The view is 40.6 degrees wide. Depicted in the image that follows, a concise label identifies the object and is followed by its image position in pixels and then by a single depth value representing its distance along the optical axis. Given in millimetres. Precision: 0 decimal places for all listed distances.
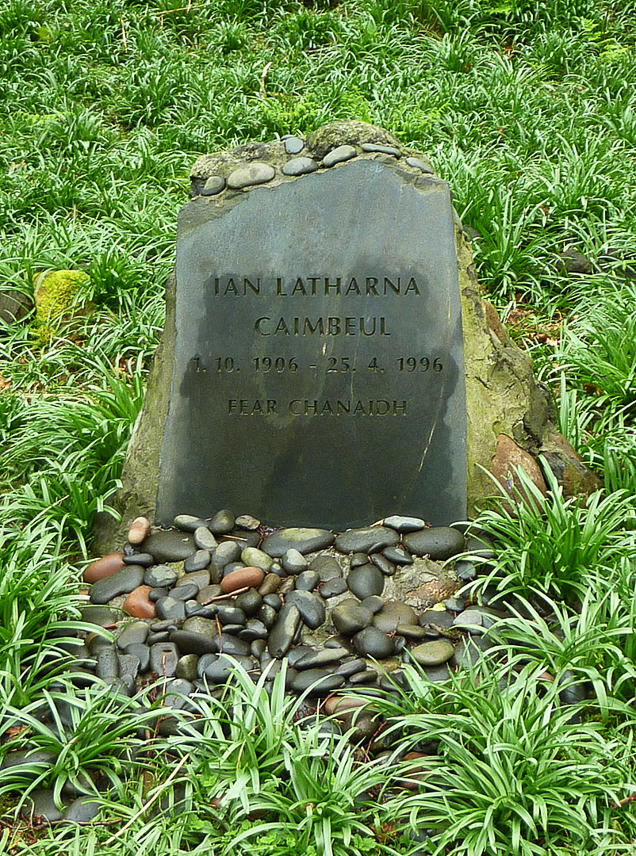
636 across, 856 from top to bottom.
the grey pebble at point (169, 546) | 3301
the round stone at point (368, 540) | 3283
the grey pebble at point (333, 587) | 3109
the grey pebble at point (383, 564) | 3197
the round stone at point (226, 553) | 3223
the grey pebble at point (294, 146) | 3330
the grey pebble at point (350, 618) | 2918
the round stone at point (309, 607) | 2988
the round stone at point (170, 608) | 3045
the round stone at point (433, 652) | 2783
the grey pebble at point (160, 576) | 3207
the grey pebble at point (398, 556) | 3211
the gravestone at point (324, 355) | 3244
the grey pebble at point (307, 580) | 3131
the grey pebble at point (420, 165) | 3271
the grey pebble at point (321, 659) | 2783
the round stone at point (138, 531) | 3350
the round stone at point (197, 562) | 3236
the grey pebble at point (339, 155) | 3229
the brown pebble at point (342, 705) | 2628
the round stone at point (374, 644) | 2844
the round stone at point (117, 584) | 3164
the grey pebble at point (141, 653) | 2852
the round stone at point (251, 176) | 3262
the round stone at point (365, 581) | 3105
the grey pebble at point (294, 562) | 3213
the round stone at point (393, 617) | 2959
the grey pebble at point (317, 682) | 2684
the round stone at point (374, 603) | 3025
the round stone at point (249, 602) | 3008
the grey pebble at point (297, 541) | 3309
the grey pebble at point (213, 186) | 3289
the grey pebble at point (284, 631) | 2881
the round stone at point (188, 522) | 3402
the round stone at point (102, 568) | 3285
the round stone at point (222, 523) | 3377
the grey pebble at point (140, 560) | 3283
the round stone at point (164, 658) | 2830
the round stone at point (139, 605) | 3096
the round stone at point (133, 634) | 2959
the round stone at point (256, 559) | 3211
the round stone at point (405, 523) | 3334
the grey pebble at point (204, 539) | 3301
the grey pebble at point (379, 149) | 3250
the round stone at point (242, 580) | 3109
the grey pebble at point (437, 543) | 3244
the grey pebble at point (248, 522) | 3404
